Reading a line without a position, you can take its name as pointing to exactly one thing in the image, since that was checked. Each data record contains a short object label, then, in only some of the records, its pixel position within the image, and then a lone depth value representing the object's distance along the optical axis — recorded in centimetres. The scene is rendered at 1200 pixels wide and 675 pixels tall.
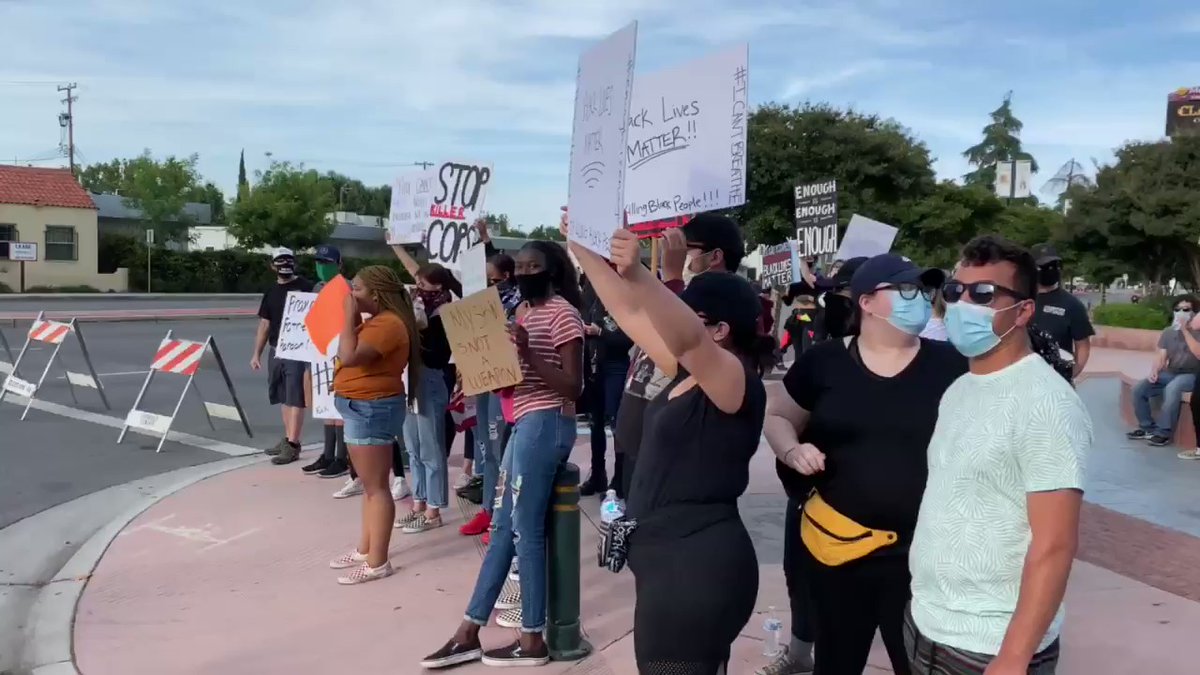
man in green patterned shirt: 215
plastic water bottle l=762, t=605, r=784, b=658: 448
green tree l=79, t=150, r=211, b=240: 4834
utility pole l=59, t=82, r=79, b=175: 6606
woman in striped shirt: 445
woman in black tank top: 275
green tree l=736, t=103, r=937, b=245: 3027
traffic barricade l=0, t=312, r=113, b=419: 1117
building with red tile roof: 4009
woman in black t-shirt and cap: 306
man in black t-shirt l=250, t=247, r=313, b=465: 854
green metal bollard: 456
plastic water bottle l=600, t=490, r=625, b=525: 310
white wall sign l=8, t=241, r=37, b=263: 3928
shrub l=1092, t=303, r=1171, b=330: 2303
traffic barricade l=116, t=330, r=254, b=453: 930
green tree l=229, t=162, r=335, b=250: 5056
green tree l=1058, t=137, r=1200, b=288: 2663
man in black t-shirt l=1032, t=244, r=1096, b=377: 718
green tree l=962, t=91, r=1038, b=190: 8544
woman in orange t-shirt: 548
